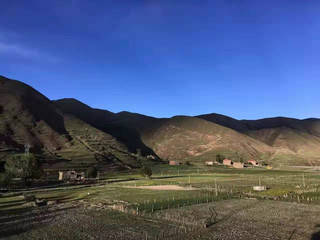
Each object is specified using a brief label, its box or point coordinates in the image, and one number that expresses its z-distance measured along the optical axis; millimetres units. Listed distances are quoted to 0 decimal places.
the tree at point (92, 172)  113562
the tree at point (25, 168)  90625
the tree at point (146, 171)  112125
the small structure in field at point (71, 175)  110531
